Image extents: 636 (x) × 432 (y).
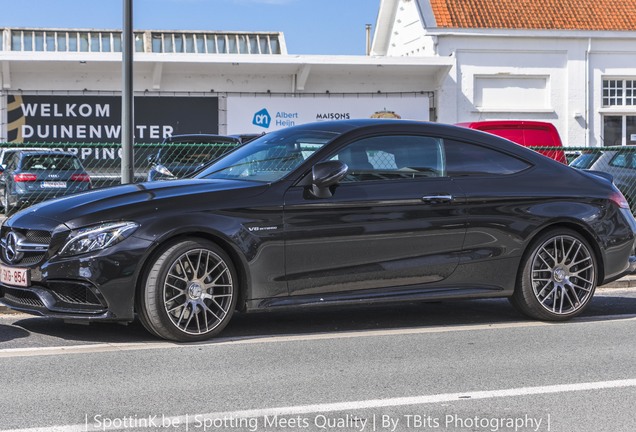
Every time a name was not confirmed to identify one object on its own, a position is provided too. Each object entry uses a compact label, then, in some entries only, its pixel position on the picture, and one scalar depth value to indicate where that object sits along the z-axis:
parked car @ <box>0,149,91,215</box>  14.42
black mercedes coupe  6.53
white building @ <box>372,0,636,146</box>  33.47
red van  16.44
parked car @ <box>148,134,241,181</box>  13.64
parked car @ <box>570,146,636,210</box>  16.70
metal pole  10.91
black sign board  31.47
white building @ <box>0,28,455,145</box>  31.44
